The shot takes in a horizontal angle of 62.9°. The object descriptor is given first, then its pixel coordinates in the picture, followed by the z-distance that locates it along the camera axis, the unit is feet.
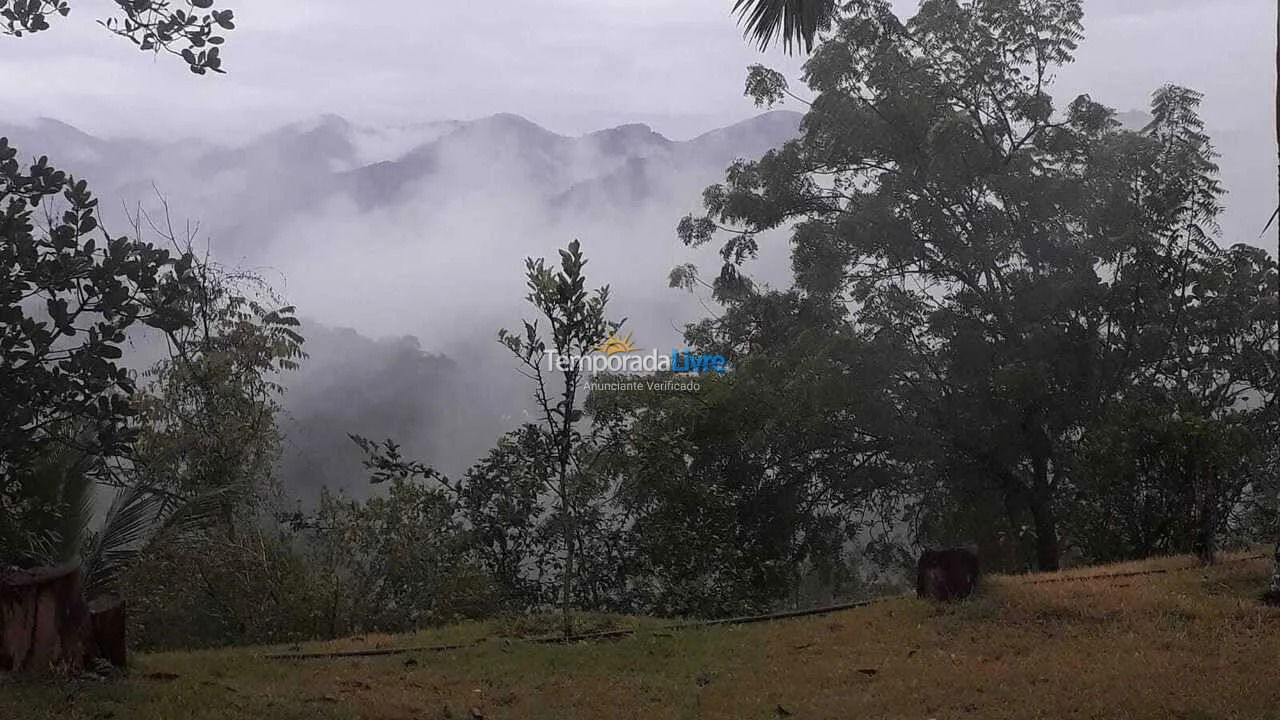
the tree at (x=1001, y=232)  50.19
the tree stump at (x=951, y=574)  27.17
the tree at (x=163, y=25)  17.69
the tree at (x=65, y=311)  18.65
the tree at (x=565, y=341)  26.91
